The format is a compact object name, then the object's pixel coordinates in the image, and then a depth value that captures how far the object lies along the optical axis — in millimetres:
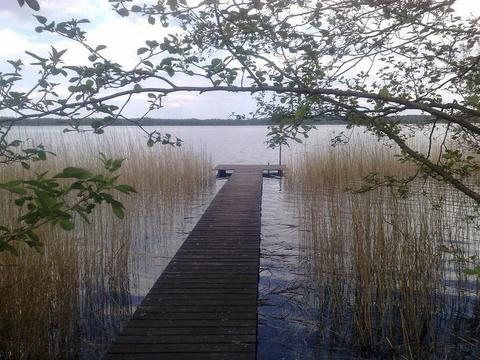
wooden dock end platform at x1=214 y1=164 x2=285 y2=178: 14266
